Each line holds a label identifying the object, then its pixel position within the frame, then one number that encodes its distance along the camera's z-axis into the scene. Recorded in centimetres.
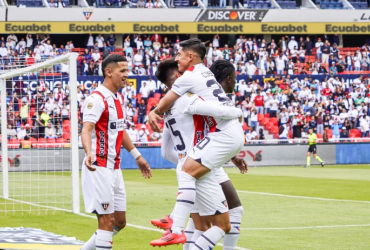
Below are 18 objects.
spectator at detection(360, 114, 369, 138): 3738
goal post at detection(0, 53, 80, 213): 1318
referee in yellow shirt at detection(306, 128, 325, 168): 3253
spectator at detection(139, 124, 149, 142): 3322
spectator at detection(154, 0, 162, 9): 4559
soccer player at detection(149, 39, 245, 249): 649
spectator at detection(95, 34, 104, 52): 4216
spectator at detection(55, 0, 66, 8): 4406
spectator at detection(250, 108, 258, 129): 3650
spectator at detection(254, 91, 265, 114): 3750
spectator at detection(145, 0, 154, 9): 4537
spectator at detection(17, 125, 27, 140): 2324
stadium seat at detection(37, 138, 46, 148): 2256
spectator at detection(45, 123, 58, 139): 2189
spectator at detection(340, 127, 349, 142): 3689
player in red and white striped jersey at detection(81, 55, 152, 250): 703
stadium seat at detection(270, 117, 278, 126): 3706
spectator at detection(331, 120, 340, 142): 3691
